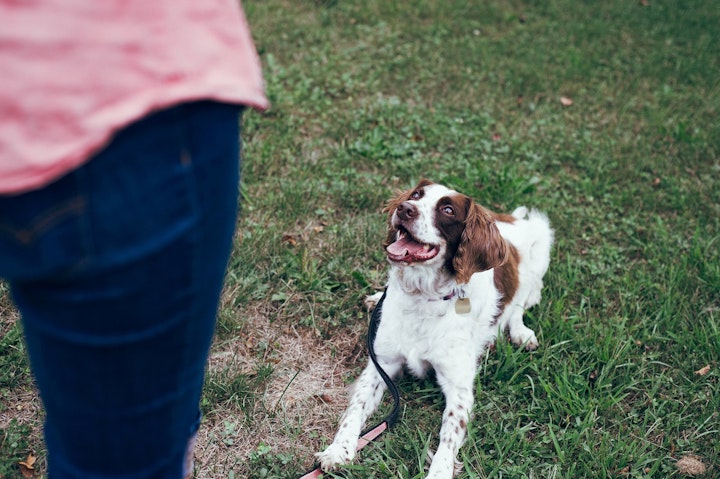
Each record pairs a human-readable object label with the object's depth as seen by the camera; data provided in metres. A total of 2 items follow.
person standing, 0.87
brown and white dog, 2.93
